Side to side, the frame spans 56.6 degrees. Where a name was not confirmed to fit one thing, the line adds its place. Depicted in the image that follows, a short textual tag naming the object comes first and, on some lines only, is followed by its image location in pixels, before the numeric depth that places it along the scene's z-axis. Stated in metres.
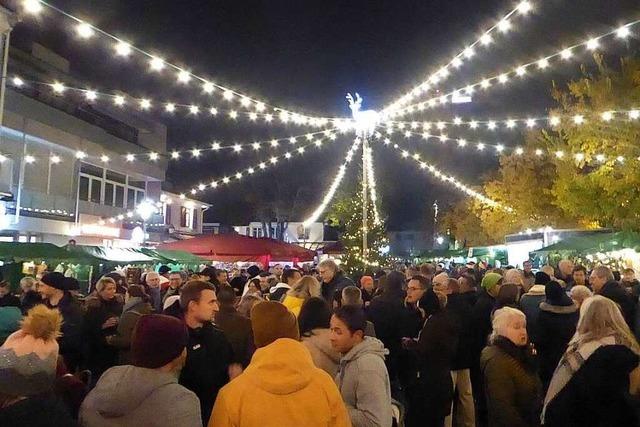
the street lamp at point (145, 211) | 27.48
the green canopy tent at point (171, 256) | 16.42
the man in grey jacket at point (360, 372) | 3.31
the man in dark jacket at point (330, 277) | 8.68
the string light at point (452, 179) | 20.02
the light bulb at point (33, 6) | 8.41
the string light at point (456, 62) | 10.79
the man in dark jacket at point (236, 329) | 4.65
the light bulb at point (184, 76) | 11.34
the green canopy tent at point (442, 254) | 41.12
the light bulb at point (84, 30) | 9.20
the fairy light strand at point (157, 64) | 8.62
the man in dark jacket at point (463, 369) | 6.78
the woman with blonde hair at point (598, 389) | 3.46
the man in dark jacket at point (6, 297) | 8.03
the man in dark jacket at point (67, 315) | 5.54
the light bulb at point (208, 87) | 12.15
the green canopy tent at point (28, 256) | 12.09
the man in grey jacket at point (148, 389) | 2.52
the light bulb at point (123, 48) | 9.88
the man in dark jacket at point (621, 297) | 7.08
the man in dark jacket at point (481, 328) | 7.02
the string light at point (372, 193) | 23.15
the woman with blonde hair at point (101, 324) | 5.54
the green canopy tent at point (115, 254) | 13.58
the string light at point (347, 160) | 18.68
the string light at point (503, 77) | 10.94
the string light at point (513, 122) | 14.19
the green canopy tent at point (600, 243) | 16.45
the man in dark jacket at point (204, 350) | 3.66
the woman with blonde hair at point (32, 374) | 2.23
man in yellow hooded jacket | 2.57
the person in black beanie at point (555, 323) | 6.21
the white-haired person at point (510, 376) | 4.42
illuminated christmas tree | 20.84
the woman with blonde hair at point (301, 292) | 5.39
